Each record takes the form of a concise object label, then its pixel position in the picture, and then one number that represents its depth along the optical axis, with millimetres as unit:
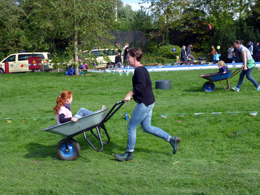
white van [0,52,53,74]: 21094
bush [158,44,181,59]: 23766
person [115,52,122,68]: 19484
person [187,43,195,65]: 19688
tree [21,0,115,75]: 15523
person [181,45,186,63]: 19603
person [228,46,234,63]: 20522
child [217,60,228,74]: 9664
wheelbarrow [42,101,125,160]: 4453
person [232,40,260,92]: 9047
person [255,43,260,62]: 20203
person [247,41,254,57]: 17947
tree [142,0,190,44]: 24875
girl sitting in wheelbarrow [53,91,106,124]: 4691
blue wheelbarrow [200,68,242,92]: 9539
